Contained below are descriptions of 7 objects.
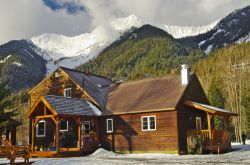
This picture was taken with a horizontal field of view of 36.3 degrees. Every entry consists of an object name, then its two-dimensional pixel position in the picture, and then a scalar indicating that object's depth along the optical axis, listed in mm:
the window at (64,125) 33000
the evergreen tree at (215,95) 53581
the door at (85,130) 30331
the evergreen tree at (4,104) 31391
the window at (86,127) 32812
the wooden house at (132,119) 28484
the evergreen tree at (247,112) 49219
